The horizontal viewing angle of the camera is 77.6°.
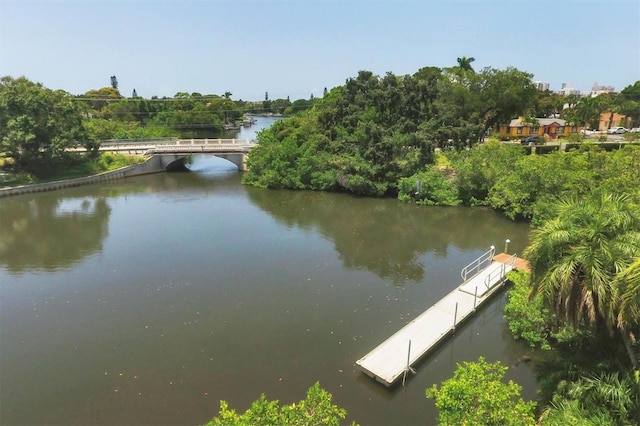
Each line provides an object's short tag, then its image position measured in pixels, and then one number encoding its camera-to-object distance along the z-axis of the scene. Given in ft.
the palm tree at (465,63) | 168.14
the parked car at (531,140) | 127.40
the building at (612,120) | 199.31
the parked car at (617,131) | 170.05
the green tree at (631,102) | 185.68
